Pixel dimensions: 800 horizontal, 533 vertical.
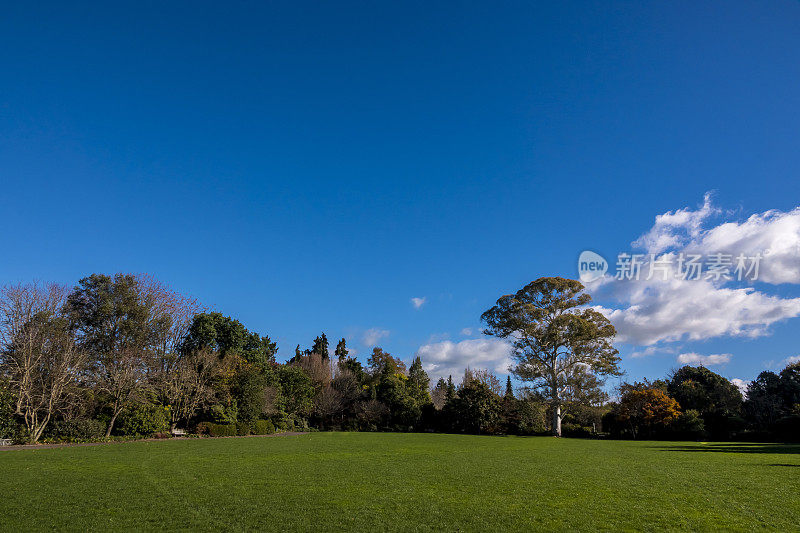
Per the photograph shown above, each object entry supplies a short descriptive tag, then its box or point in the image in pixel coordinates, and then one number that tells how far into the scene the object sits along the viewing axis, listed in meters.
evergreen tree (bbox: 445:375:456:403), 42.83
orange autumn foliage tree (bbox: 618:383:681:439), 33.81
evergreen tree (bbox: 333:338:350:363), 61.28
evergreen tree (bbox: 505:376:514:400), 41.67
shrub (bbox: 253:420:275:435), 32.25
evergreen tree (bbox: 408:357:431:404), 44.98
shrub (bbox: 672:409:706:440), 32.59
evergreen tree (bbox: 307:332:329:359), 59.16
